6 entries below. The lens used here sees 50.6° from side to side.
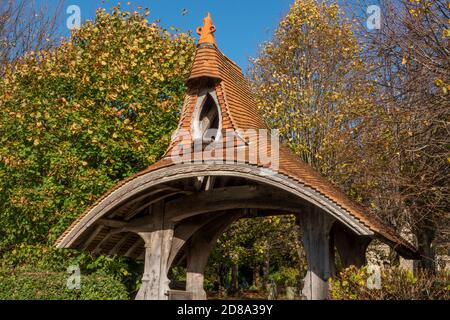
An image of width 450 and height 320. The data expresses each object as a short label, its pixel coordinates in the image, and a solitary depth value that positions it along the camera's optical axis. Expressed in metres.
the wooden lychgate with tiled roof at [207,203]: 7.66
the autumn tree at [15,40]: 22.78
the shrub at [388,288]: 7.28
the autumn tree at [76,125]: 13.16
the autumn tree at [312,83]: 16.91
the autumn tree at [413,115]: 9.29
